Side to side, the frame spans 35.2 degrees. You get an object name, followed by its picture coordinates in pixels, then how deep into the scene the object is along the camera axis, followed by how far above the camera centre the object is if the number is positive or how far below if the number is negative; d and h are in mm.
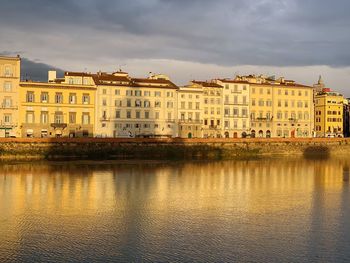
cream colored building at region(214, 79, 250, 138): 85938 +5751
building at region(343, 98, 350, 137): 116262 +5878
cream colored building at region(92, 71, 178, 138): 76625 +5324
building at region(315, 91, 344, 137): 105125 +6019
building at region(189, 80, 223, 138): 84000 +5422
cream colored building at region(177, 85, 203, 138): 81688 +4993
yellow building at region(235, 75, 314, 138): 88875 +6037
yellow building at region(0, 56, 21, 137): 70938 +6082
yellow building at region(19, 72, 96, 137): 71938 +4863
